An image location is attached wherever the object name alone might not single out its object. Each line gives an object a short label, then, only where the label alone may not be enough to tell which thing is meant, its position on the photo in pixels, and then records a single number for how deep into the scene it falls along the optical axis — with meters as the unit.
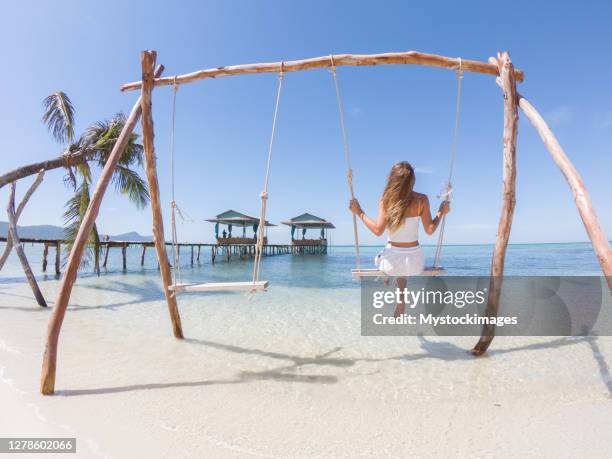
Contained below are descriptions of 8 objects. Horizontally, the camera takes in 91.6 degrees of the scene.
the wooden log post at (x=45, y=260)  14.19
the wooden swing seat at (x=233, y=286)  2.88
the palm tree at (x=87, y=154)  8.20
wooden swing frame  2.36
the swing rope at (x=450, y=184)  3.10
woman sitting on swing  2.86
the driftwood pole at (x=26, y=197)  6.02
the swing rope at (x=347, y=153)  3.20
